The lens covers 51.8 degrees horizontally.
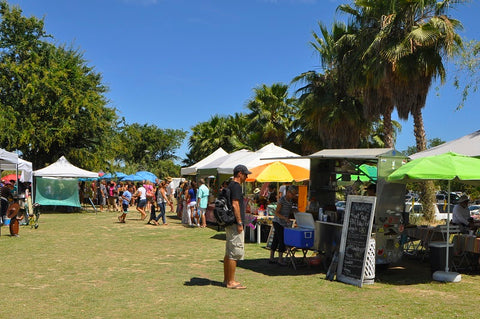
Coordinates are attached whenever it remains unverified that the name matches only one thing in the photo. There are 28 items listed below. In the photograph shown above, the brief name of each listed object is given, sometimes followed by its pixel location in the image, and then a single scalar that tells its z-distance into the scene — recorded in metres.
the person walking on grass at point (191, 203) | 18.95
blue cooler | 9.38
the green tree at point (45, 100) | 27.28
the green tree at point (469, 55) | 14.55
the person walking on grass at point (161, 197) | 18.80
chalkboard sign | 8.41
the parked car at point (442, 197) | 33.84
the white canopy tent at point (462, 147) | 10.91
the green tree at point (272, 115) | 33.09
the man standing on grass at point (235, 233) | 7.63
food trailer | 9.13
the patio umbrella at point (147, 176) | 35.00
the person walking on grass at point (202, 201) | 17.66
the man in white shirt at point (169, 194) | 27.76
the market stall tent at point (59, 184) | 24.99
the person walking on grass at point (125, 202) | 19.75
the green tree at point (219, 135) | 41.81
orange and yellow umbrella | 14.63
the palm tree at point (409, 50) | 18.67
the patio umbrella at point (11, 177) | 38.24
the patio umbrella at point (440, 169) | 8.16
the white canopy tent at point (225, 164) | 18.25
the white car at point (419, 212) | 19.28
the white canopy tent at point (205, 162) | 24.11
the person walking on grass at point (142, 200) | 20.58
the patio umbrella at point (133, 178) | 34.19
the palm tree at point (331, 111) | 24.44
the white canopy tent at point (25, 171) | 22.39
